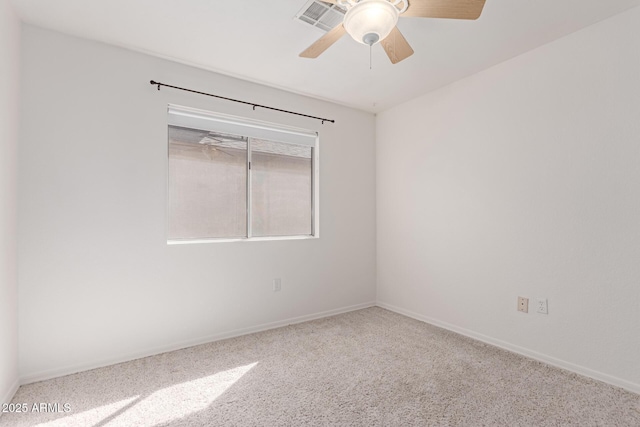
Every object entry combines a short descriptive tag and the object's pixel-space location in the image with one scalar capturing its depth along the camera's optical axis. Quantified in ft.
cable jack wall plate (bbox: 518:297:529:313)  8.46
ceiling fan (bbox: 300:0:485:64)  4.91
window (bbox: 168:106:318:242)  9.36
